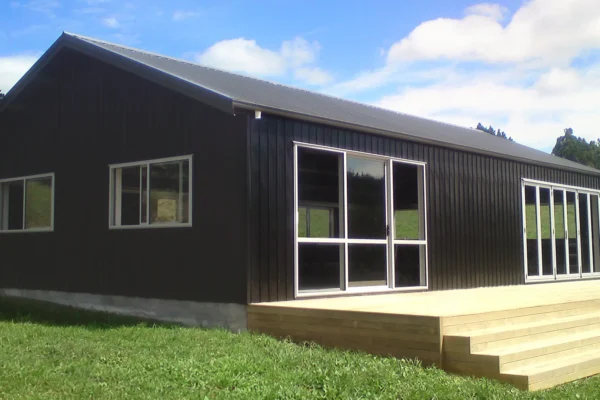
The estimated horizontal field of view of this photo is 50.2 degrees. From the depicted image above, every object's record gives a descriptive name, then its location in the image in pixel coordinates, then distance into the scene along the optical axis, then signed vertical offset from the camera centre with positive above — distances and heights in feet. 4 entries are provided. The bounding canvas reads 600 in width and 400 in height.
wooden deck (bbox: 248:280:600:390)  18.72 -2.74
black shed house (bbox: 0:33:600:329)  25.90 +2.67
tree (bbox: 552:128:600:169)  183.93 +29.74
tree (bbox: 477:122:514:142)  213.38 +39.72
